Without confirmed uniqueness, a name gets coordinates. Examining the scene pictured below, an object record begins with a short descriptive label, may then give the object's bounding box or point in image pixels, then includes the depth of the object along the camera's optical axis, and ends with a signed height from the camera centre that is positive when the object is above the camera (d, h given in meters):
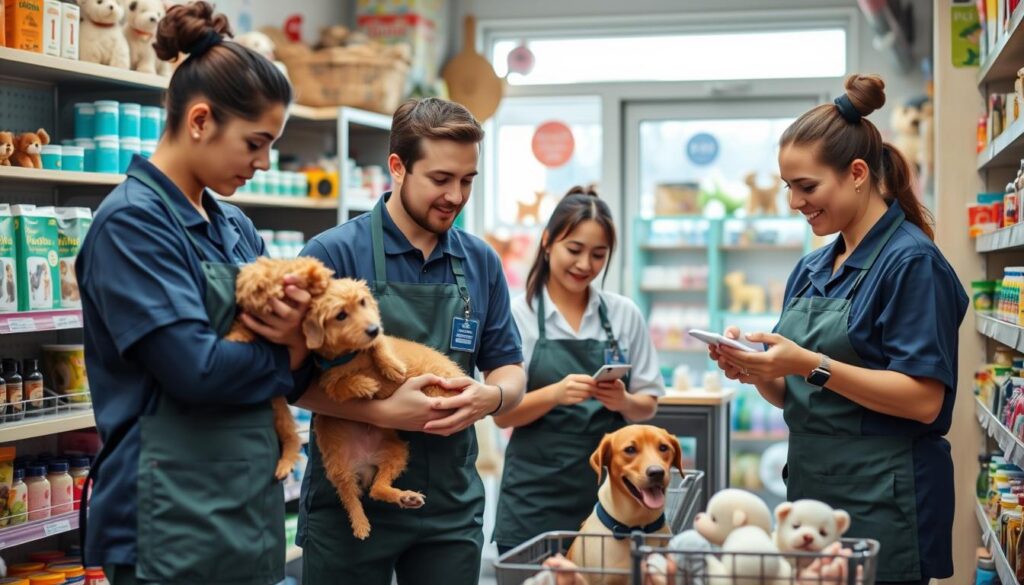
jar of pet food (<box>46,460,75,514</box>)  3.58 -0.66
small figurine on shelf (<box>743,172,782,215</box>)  7.51 +0.61
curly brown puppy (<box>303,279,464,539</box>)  2.02 -0.19
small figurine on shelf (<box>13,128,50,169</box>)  3.58 +0.44
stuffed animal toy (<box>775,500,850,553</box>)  1.64 -0.36
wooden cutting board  7.18 +1.34
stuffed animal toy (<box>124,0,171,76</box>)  4.12 +0.96
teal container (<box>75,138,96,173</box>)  3.92 +0.47
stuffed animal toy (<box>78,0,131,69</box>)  3.87 +0.90
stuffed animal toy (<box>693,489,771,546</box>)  1.69 -0.35
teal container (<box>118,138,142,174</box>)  3.98 +0.49
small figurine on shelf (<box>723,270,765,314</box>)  7.59 -0.05
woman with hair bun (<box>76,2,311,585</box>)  1.78 -0.12
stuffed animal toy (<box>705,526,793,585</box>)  1.59 -0.40
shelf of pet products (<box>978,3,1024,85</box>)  3.10 +0.77
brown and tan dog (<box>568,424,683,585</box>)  2.22 -0.41
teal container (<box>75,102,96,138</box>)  3.95 +0.59
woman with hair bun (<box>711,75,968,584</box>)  2.28 -0.14
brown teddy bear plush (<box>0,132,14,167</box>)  3.45 +0.43
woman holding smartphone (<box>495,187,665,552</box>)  3.21 -0.27
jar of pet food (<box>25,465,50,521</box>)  3.49 -0.66
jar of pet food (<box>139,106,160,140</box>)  4.09 +0.60
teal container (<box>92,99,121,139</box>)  3.91 +0.59
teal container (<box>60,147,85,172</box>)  3.80 +0.43
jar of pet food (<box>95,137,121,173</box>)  3.91 +0.46
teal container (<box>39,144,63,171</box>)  3.73 +0.44
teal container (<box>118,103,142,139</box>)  4.00 +0.60
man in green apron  2.32 -0.09
